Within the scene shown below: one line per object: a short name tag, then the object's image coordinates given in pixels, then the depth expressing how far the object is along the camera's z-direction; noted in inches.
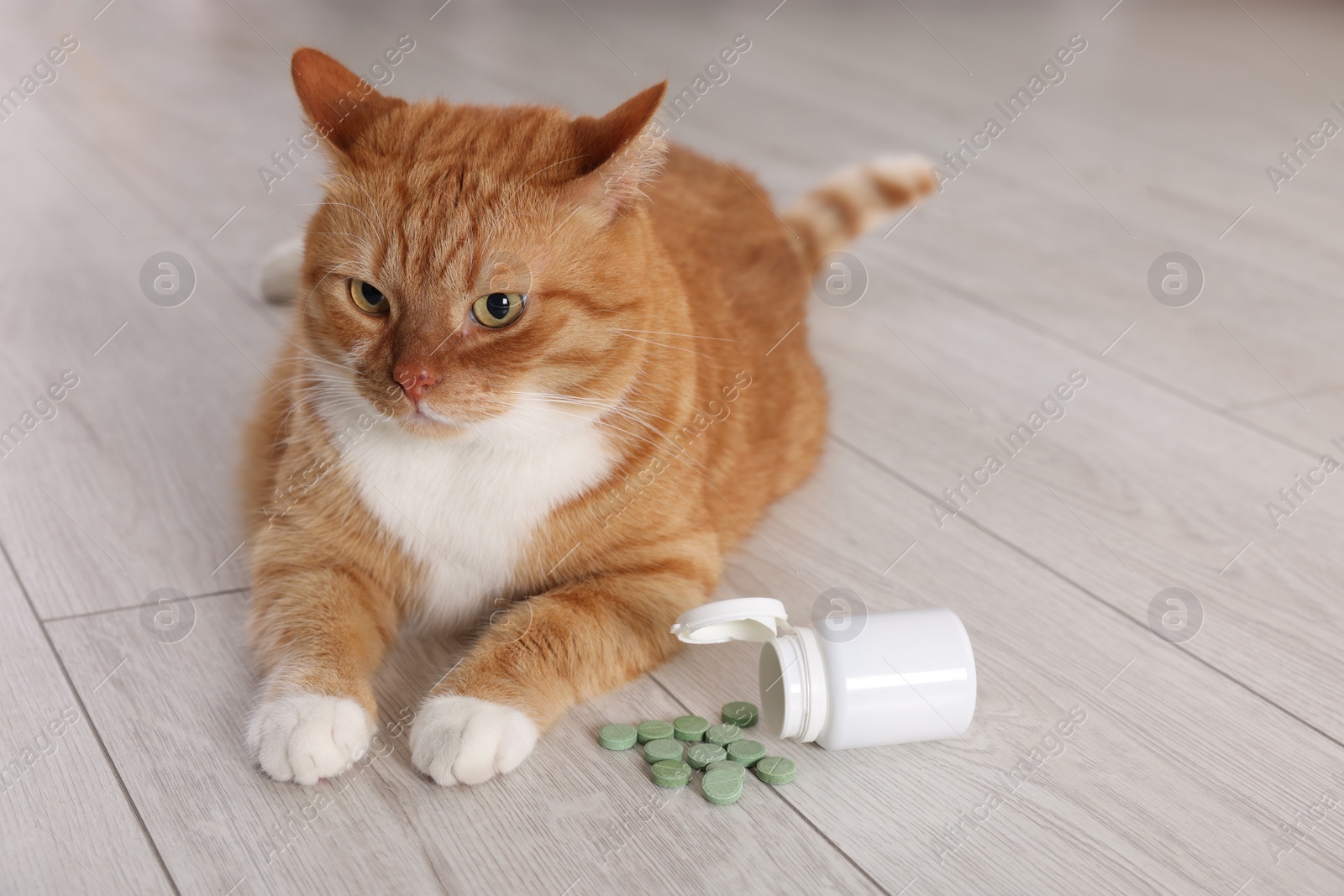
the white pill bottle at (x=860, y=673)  29.1
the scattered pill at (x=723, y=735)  29.6
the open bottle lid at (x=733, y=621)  29.4
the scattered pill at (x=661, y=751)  29.3
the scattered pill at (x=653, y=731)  29.7
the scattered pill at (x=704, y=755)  29.2
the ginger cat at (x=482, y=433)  28.9
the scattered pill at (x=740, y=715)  30.1
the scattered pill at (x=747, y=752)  29.2
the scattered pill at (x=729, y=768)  29.0
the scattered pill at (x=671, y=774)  28.8
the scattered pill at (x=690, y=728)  29.7
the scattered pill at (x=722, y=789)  28.6
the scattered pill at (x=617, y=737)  29.5
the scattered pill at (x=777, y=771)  28.9
